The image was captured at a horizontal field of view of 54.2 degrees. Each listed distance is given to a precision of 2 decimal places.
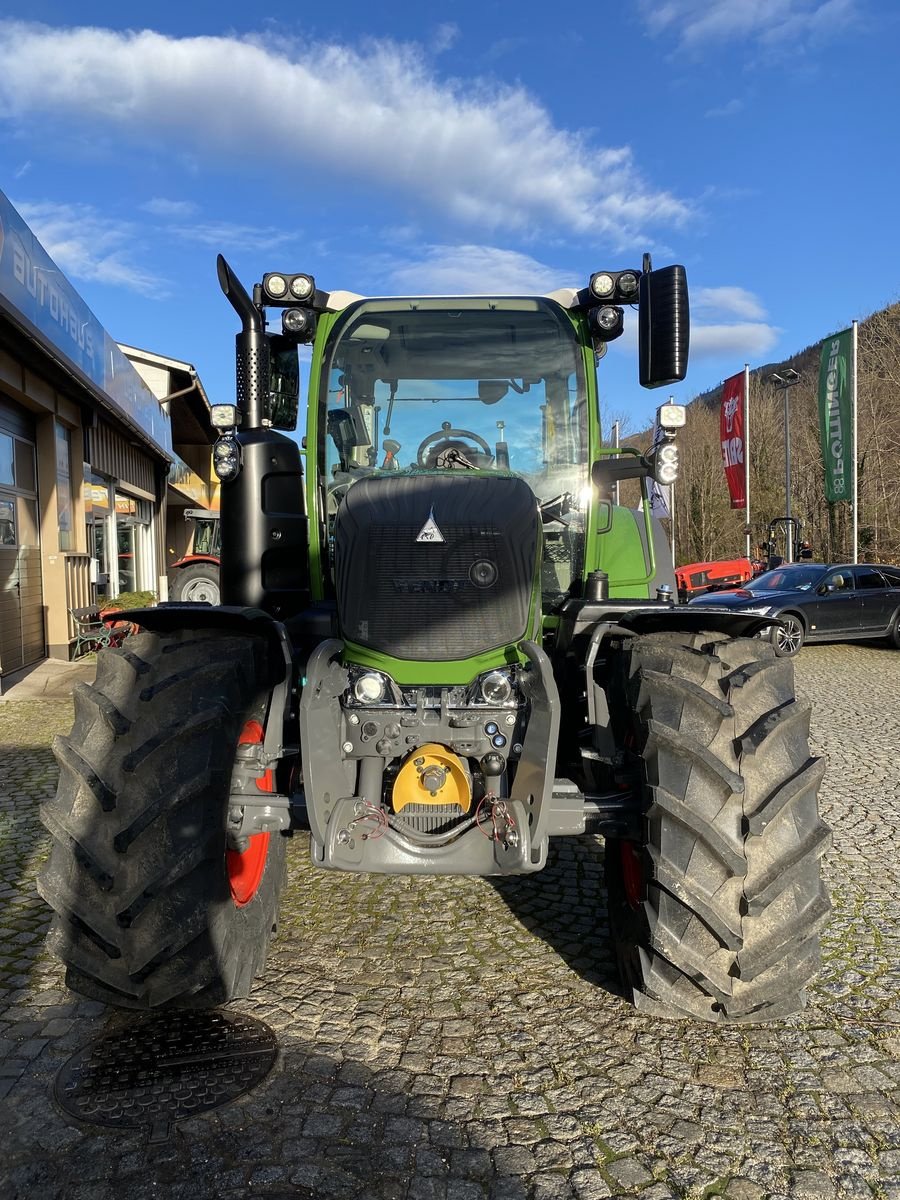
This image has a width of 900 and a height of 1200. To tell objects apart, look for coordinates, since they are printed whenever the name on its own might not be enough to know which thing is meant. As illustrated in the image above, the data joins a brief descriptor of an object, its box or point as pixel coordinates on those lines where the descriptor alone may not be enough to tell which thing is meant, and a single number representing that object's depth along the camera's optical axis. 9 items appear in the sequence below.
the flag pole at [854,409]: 19.58
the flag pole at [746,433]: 24.85
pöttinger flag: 20.03
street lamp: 26.44
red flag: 25.30
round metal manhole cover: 2.50
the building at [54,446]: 9.02
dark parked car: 14.34
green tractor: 2.67
